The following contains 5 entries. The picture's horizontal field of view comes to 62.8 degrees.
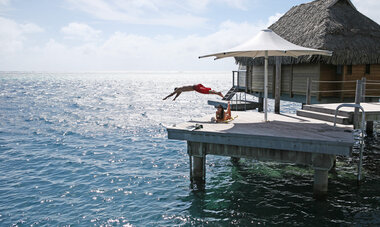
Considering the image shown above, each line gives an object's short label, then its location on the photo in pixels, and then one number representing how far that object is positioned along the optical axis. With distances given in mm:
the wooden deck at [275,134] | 7910
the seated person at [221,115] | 10547
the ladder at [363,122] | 9305
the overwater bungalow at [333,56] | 17125
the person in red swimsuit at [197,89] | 10148
